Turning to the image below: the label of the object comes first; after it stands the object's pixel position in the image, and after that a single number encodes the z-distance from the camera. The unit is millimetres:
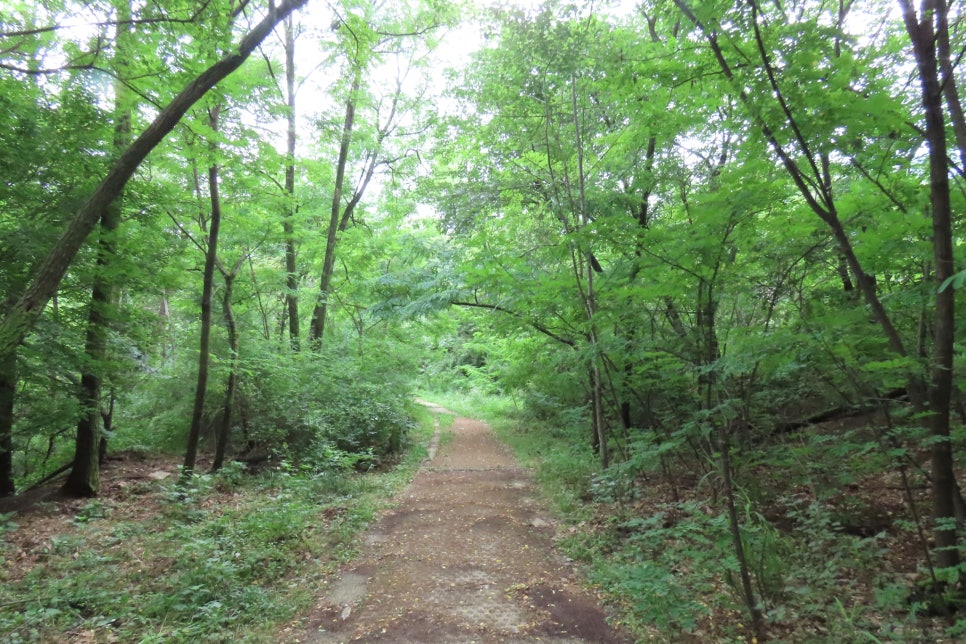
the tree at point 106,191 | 4418
